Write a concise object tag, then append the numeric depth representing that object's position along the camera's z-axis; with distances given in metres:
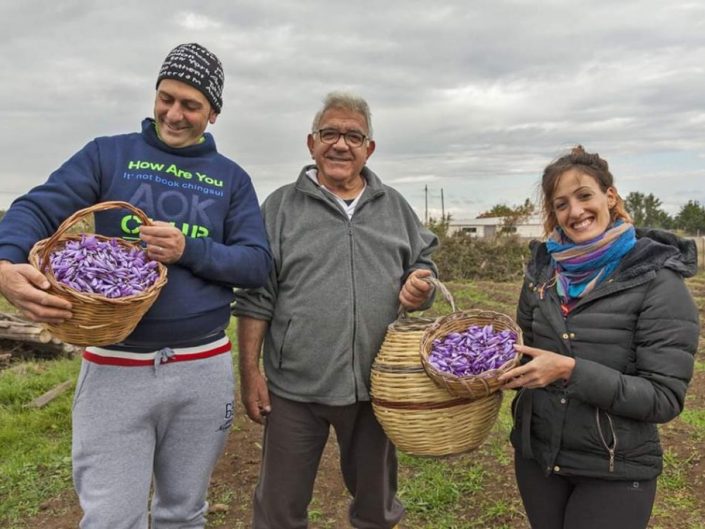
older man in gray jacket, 2.53
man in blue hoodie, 2.09
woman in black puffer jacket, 1.96
